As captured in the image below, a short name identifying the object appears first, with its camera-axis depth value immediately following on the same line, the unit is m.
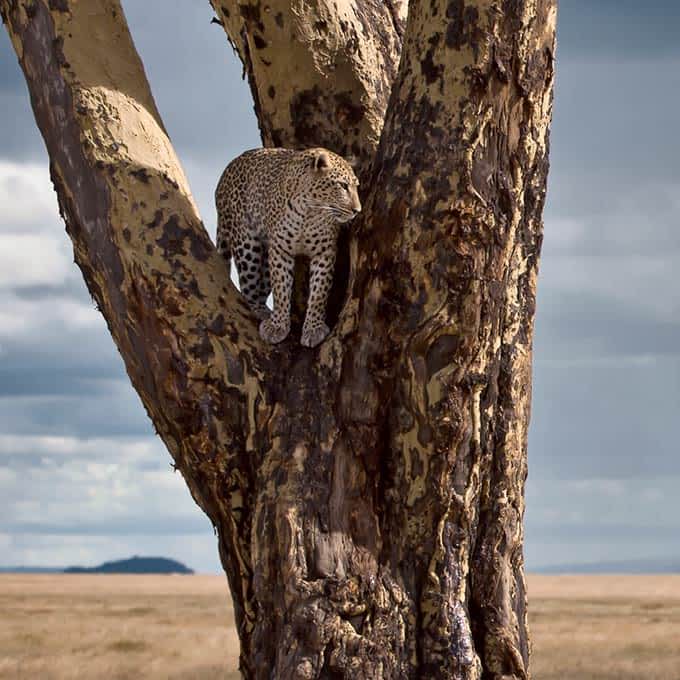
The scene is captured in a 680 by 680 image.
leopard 14.61
